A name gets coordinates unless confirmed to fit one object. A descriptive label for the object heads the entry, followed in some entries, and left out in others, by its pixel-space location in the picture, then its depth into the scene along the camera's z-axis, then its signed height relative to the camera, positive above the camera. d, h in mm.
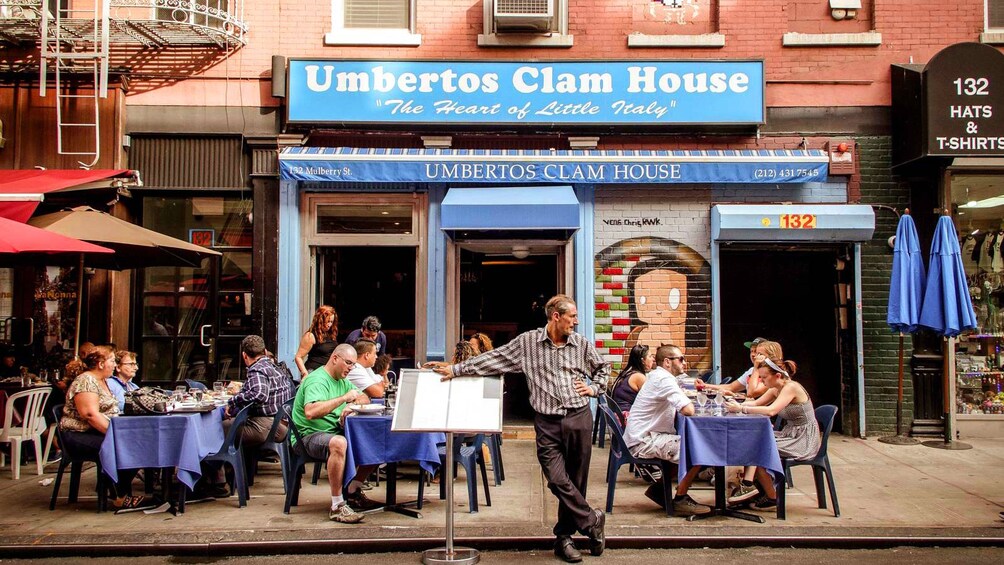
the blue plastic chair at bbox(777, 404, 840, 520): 6569 -1251
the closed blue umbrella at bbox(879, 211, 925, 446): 9477 +335
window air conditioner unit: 10273 +3751
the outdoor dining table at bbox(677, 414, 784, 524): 6430 -1016
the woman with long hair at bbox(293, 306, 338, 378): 9148 -324
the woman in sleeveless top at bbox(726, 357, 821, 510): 6684 -890
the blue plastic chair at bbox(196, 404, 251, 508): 6824 -1208
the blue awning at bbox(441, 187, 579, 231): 9484 +1118
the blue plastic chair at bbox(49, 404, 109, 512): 6777 -1319
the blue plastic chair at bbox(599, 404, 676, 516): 6669 -1235
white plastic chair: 8086 -1165
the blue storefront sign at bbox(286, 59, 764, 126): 10430 +2766
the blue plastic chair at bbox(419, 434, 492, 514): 6688 -1222
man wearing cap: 8594 -802
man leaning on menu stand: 5594 -593
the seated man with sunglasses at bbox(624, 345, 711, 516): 6637 -930
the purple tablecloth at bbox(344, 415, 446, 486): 6488 -1039
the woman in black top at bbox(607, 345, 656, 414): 8352 -668
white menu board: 5422 -620
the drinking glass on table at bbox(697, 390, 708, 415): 6852 -785
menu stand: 5375 -1645
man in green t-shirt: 6438 -827
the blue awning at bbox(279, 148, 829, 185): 10094 +1780
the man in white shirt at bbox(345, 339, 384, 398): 7527 -492
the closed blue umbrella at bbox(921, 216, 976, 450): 9297 +224
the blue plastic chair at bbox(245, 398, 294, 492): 7137 -1242
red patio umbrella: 6395 +582
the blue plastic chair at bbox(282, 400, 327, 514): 6668 -1273
